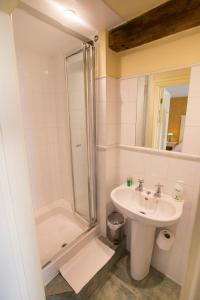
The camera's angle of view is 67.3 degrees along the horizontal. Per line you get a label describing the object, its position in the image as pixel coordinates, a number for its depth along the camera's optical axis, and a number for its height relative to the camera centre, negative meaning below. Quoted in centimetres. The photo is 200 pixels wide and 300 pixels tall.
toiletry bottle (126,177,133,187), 155 -65
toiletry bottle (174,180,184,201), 126 -60
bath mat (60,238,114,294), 132 -139
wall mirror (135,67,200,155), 117 +5
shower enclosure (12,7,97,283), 149 -17
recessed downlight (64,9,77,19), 110 +77
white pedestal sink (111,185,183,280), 126 -83
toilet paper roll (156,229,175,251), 134 -107
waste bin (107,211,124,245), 164 -118
